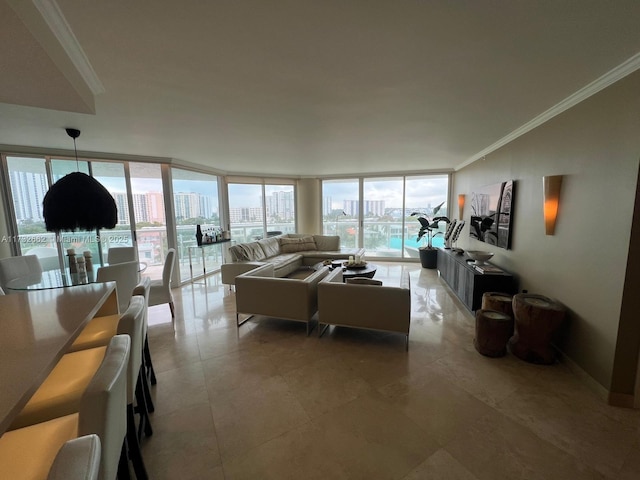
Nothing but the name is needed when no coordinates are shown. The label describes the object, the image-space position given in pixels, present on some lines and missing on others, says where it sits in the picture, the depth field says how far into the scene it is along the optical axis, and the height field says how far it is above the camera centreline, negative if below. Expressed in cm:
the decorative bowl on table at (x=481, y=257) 390 -71
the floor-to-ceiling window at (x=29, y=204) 398 +19
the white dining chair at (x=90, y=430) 90 -89
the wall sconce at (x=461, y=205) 573 +12
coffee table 462 -109
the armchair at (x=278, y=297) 320 -107
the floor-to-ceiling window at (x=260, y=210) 714 +10
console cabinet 336 -99
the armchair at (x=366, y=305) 287 -107
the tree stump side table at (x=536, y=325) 242 -111
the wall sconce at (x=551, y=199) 255 +10
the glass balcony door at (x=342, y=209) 778 +10
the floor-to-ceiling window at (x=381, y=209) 713 +9
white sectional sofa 496 -95
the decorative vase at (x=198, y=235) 509 -41
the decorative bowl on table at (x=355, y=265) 505 -103
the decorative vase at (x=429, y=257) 643 -114
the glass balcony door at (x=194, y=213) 549 +3
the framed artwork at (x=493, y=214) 349 -6
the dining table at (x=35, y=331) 92 -59
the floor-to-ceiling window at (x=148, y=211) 490 +7
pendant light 250 +11
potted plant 630 -86
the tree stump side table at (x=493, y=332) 263 -125
